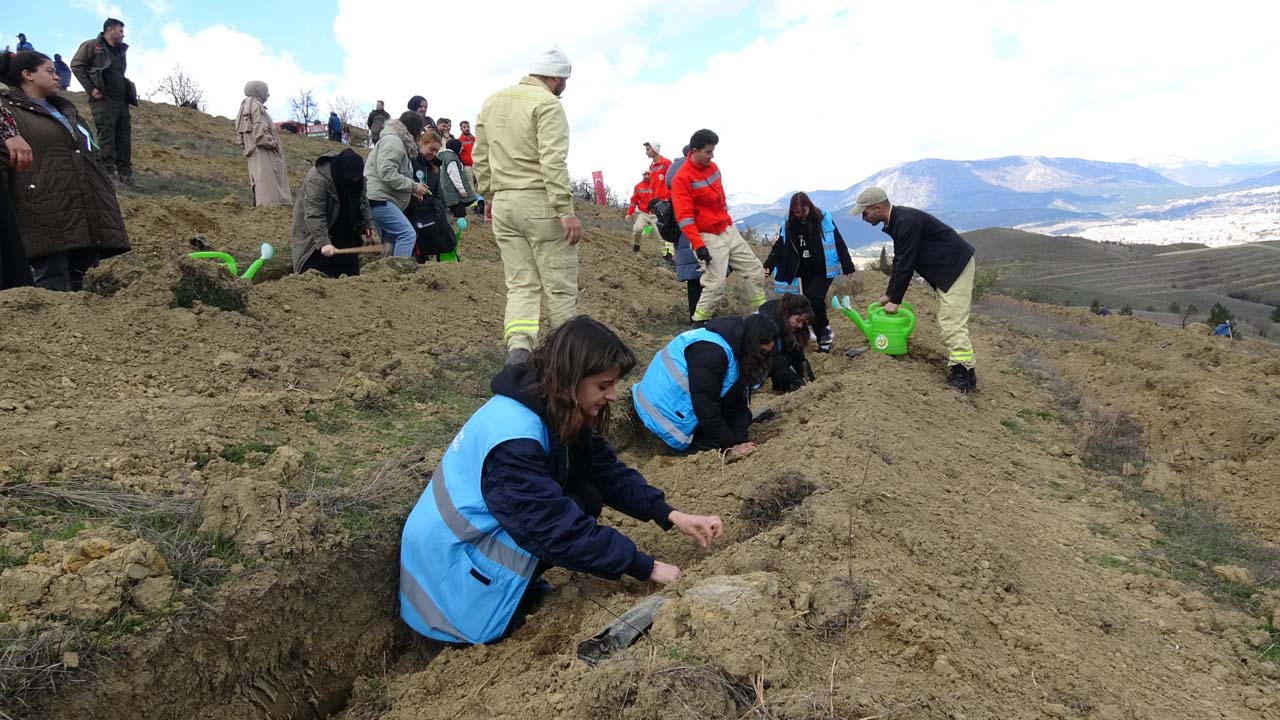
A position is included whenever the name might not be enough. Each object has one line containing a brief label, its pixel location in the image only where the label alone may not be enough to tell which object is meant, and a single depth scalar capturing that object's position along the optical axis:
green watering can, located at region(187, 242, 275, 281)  6.12
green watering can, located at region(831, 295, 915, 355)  7.11
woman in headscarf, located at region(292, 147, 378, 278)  6.15
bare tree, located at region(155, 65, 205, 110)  31.17
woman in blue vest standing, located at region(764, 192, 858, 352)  6.99
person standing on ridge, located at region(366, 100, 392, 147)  10.34
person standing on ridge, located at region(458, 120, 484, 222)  14.13
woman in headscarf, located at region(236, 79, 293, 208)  8.89
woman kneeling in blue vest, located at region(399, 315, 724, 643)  2.55
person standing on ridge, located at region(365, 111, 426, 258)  6.81
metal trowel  2.34
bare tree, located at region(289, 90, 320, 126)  36.81
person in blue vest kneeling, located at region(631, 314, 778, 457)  4.41
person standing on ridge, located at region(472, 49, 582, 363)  4.65
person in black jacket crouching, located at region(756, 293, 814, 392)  4.90
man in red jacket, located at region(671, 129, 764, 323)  6.75
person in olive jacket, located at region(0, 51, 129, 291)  4.79
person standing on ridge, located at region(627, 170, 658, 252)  13.06
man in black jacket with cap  6.19
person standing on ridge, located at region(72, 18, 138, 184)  8.72
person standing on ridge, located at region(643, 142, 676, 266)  10.67
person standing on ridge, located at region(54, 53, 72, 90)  13.66
